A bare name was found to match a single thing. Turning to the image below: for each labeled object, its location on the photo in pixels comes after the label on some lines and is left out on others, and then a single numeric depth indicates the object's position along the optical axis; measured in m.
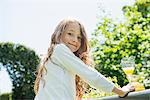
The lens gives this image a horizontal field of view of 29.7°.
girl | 1.39
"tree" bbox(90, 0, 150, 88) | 4.65
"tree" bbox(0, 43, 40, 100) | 10.02
